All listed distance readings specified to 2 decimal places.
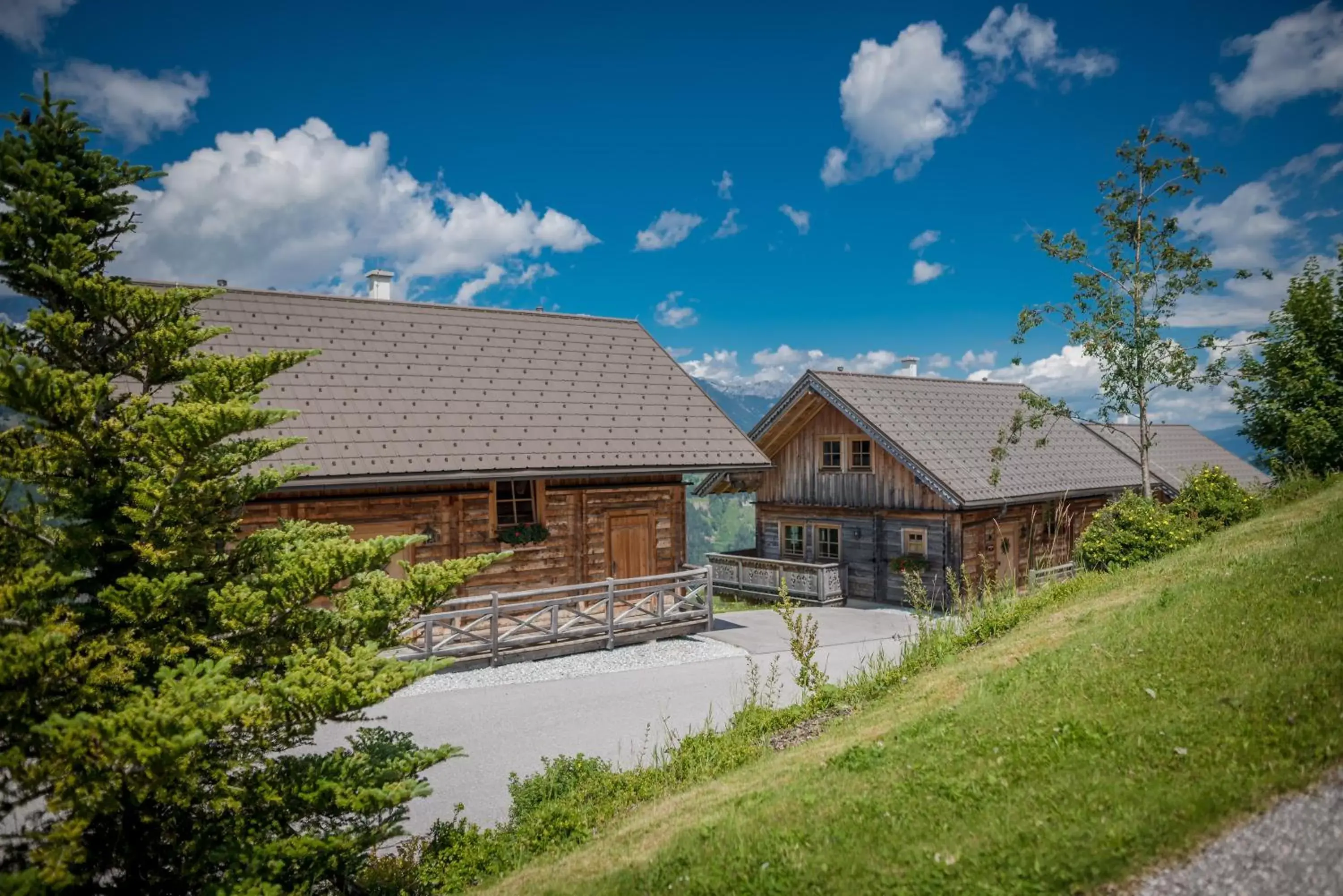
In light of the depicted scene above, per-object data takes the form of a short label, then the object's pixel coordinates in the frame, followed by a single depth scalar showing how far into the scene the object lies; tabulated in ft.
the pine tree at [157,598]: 16.87
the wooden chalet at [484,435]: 54.08
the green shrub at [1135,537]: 50.16
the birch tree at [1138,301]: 67.56
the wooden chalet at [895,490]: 78.23
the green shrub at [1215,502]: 54.03
